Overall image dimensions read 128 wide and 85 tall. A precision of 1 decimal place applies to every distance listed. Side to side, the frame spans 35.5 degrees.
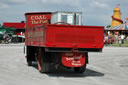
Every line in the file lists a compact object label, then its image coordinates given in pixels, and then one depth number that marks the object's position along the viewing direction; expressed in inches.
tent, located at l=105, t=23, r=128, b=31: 1659.3
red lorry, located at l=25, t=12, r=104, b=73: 270.1
